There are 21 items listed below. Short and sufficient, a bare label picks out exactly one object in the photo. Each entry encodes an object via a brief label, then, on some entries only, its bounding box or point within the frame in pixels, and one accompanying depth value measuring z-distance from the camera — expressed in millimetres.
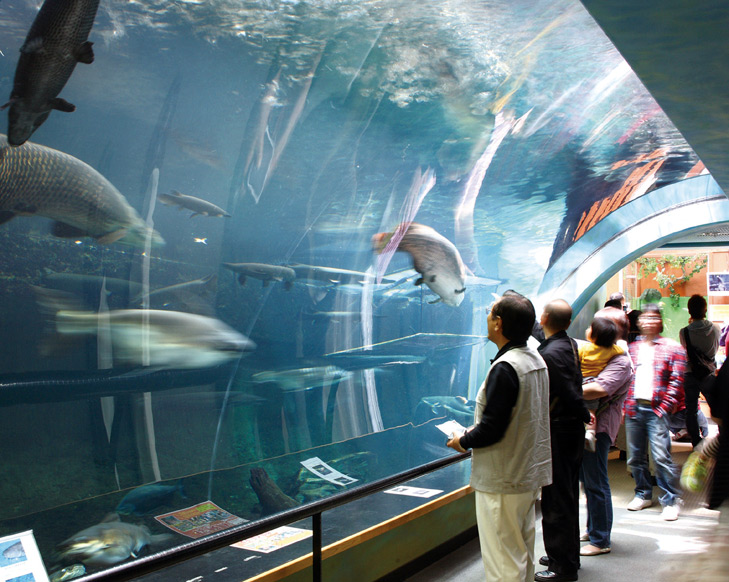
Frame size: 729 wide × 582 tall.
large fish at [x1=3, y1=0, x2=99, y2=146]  3455
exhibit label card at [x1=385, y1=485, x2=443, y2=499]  4766
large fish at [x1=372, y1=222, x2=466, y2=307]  7082
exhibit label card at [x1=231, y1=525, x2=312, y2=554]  3678
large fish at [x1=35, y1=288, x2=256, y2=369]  4176
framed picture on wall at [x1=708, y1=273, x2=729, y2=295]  12156
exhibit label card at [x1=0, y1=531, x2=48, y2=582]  2156
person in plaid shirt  5082
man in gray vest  2729
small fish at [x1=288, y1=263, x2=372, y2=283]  6064
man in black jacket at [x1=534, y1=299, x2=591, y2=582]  3436
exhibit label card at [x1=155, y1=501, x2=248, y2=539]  5238
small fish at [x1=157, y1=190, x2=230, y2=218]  4754
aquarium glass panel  3994
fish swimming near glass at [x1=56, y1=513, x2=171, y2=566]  4496
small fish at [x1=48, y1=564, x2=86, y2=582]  4504
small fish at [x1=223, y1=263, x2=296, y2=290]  5449
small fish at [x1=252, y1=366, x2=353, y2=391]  5894
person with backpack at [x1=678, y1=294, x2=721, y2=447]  6250
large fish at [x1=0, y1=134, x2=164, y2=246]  3672
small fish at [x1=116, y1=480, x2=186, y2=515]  4785
